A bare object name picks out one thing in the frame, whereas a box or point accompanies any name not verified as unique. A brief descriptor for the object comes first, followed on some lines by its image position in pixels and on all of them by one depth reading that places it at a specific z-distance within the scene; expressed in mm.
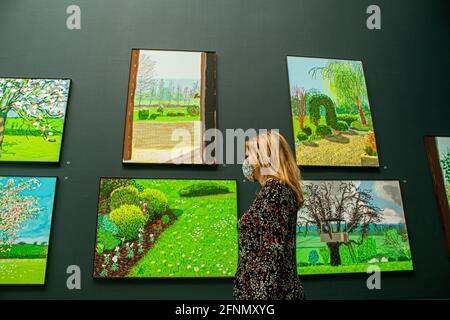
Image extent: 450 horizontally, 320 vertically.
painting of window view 2660
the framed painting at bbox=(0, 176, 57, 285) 2357
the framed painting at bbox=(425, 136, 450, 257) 2754
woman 1462
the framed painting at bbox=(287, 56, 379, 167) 2787
